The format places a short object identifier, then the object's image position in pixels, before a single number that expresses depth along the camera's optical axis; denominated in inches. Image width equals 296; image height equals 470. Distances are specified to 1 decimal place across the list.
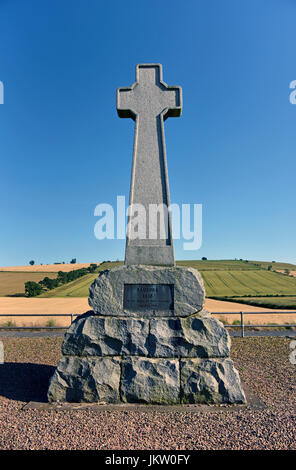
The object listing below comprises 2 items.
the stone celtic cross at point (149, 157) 209.0
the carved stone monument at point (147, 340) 181.0
